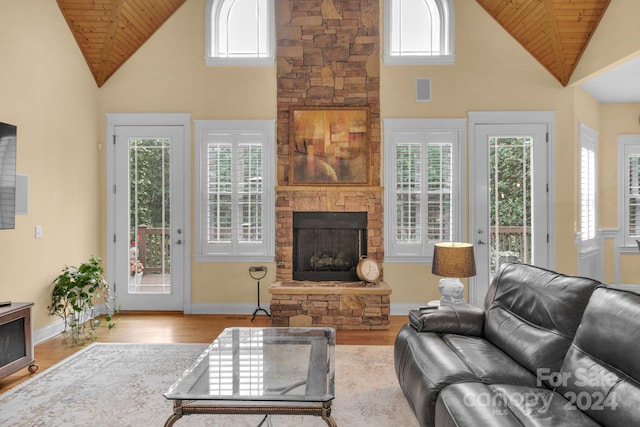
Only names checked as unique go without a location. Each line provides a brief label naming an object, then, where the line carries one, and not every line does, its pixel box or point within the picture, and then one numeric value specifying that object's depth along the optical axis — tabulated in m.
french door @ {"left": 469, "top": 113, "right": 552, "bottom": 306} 5.11
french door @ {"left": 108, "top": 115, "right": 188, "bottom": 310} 5.20
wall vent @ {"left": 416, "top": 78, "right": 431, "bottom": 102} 5.14
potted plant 4.16
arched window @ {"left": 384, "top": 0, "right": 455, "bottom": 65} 5.21
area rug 2.58
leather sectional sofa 1.67
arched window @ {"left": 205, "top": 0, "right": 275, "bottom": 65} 5.26
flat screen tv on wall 3.40
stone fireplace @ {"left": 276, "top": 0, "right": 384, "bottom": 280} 4.89
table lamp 3.44
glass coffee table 1.98
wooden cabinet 3.05
